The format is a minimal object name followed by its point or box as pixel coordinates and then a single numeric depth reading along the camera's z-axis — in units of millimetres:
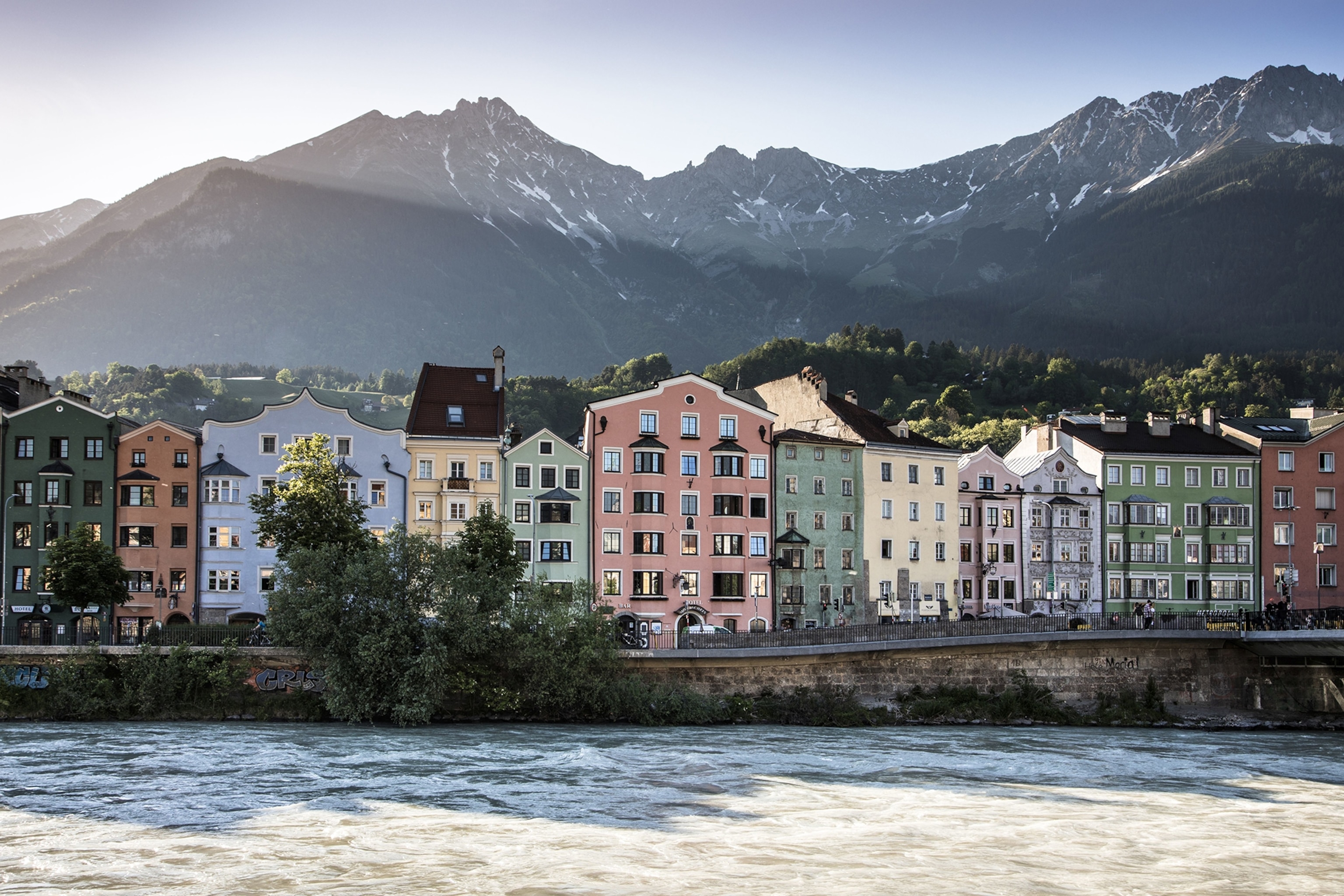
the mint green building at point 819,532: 78375
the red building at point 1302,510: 87000
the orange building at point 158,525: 71500
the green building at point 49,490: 69938
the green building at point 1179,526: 86875
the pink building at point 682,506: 75688
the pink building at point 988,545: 84688
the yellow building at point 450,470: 73938
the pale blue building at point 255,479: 72312
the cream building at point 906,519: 81062
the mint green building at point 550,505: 74250
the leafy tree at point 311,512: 62656
